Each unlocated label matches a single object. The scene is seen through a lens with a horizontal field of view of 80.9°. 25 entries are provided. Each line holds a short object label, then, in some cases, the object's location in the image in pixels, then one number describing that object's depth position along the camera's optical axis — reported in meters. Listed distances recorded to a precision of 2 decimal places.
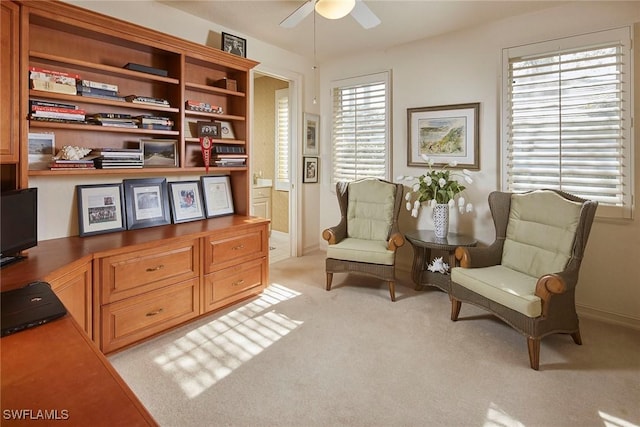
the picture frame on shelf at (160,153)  3.07
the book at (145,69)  2.84
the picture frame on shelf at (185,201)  3.31
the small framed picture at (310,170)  4.88
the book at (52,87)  2.38
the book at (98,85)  2.62
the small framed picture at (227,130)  3.74
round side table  3.41
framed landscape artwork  3.74
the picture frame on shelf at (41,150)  2.52
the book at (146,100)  2.88
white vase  3.62
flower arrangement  3.61
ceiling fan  2.43
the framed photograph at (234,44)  3.61
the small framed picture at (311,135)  4.82
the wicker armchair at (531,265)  2.39
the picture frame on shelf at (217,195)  3.60
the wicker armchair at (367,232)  3.53
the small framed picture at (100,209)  2.77
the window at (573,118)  2.94
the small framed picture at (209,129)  3.45
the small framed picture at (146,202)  3.00
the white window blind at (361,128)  4.47
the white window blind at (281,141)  5.69
